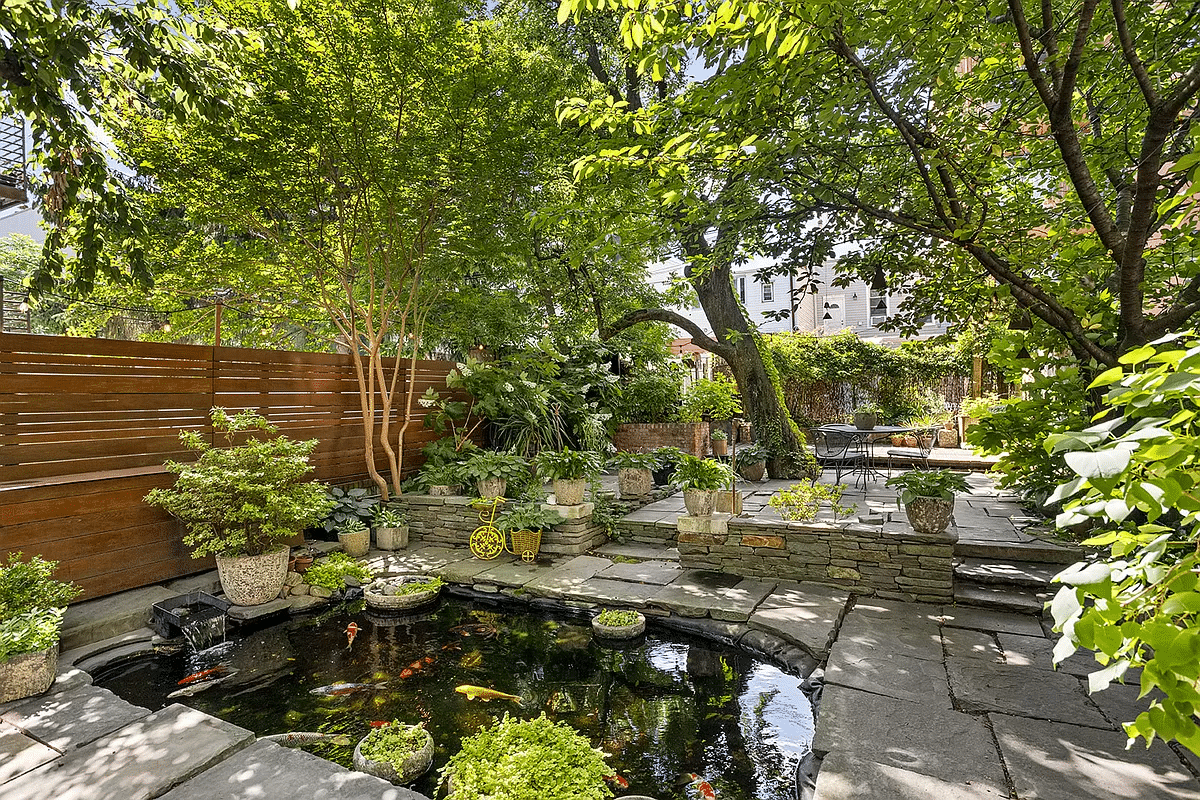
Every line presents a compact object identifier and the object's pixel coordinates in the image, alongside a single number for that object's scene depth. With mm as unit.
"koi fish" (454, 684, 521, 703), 3178
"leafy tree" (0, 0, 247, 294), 3039
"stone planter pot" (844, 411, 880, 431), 8139
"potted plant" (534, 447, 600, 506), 5793
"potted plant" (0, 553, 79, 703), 2963
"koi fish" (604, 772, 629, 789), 2409
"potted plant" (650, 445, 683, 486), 6074
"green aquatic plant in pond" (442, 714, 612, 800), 2170
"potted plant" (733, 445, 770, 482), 8117
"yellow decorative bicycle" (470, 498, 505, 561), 5672
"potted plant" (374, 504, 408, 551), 6043
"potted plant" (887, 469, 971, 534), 4160
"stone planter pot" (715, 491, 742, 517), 5086
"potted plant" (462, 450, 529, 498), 6359
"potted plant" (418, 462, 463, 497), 6632
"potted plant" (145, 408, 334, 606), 4367
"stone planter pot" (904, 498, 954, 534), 4156
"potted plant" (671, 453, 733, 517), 4930
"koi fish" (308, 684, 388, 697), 3307
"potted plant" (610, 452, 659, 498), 6789
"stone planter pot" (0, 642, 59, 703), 2949
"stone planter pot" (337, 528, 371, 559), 5691
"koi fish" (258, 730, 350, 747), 2758
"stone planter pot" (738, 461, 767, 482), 8188
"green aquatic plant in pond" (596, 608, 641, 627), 4000
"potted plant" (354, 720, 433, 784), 2461
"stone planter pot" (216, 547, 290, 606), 4406
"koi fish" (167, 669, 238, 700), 3301
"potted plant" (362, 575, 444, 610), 4543
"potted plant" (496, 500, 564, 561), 5582
